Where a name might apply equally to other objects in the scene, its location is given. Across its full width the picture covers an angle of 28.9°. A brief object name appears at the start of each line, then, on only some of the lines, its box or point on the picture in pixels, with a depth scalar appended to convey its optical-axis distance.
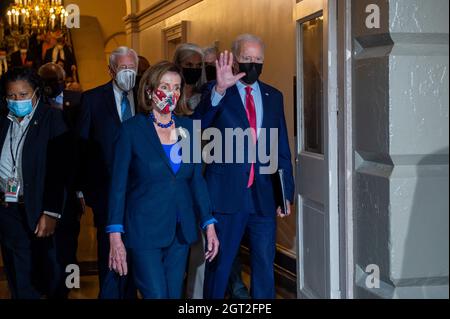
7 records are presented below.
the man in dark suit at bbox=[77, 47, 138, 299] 5.53
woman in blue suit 4.17
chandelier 15.75
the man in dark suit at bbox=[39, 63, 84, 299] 5.46
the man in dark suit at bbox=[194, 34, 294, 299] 5.15
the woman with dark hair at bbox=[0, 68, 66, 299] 5.17
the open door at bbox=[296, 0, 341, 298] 4.50
